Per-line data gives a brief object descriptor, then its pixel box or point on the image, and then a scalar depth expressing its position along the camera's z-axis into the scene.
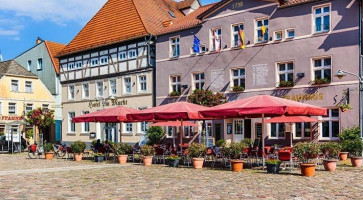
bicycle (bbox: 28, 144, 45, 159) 26.88
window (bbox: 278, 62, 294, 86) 25.62
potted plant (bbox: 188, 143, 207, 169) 17.61
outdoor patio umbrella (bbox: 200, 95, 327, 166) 15.44
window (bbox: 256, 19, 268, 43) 26.83
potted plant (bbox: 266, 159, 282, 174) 15.37
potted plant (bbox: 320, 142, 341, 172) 16.11
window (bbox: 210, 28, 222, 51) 29.00
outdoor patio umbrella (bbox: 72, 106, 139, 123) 21.62
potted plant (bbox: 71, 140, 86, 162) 23.42
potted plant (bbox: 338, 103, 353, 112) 23.03
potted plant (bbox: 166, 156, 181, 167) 18.44
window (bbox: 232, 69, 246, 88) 28.16
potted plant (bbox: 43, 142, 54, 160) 25.09
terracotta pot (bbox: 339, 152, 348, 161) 20.84
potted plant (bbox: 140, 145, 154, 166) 19.55
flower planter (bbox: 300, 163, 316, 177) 14.48
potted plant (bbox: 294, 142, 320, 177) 14.52
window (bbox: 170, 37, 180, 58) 32.09
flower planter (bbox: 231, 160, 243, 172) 16.20
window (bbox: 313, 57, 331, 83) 24.22
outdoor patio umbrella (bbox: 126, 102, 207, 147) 18.55
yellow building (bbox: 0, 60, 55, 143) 45.06
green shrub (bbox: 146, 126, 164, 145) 31.64
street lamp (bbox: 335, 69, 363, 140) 22.57
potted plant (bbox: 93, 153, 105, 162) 21.97
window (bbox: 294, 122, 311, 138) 24.84
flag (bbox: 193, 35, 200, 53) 29.92
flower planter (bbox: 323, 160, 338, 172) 16.06
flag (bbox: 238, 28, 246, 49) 27.36
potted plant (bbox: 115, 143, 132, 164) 20.89
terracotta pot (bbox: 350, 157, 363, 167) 17.92
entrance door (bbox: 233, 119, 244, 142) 28.25
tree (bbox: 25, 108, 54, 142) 43.75
